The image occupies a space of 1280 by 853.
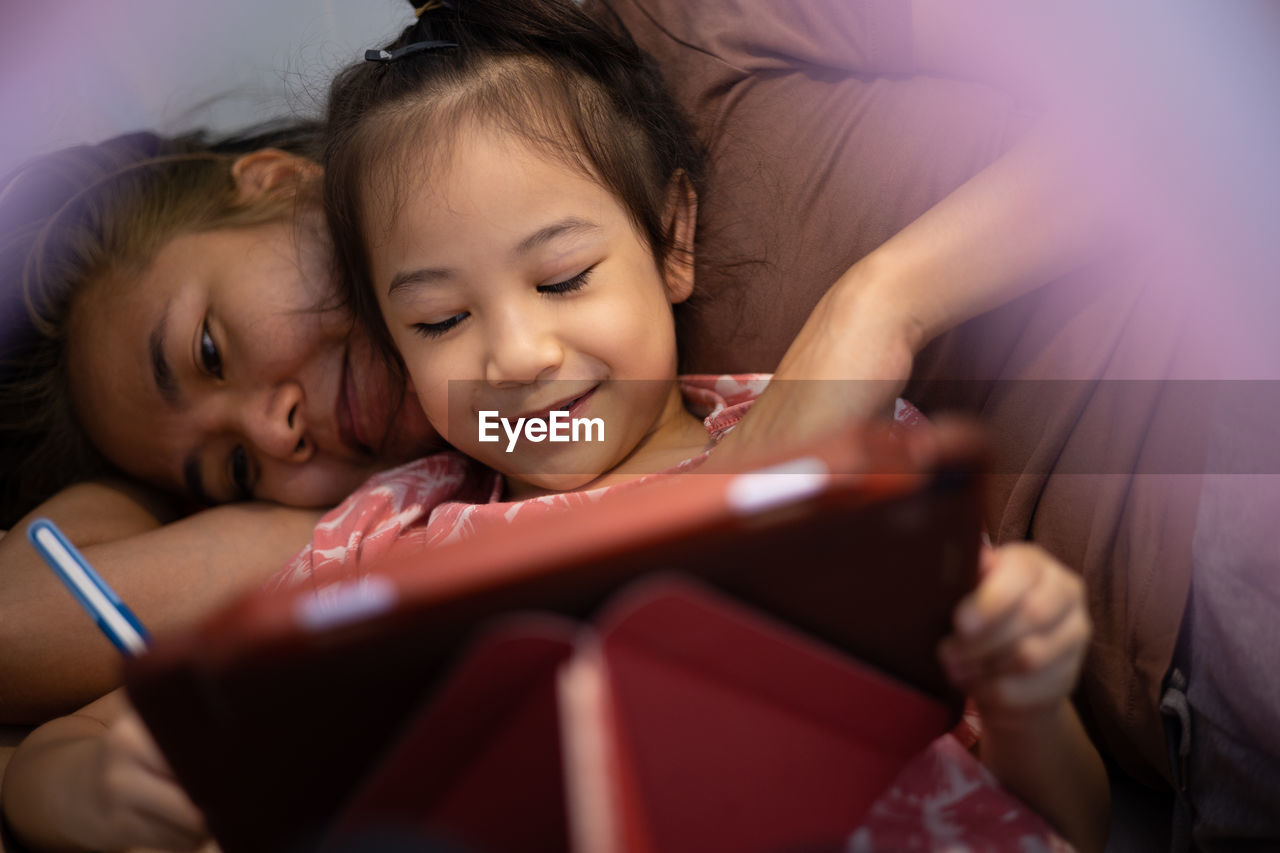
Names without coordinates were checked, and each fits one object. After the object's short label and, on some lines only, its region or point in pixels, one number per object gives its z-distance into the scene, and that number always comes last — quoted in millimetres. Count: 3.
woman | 669
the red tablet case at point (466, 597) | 358
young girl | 751
